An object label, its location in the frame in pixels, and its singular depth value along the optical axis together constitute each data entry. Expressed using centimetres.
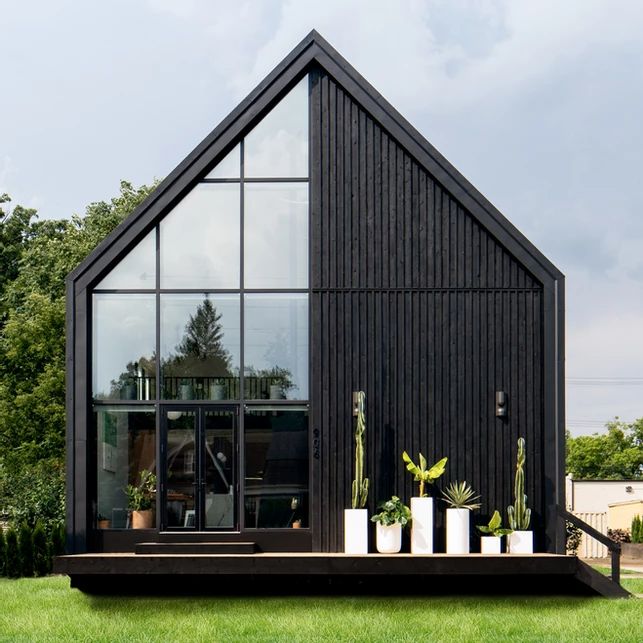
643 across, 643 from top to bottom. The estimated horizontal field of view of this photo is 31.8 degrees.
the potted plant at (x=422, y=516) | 1631
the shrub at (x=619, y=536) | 3016
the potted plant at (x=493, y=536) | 1636
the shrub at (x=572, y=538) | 2419
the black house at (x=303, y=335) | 1673
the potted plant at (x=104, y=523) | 1680
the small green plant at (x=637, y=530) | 2814
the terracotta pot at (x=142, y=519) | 1672
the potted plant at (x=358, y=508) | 1625
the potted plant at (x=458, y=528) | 1630
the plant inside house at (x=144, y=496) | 1677
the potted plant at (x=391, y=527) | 1619
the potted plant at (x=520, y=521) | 1639
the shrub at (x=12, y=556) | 2311
